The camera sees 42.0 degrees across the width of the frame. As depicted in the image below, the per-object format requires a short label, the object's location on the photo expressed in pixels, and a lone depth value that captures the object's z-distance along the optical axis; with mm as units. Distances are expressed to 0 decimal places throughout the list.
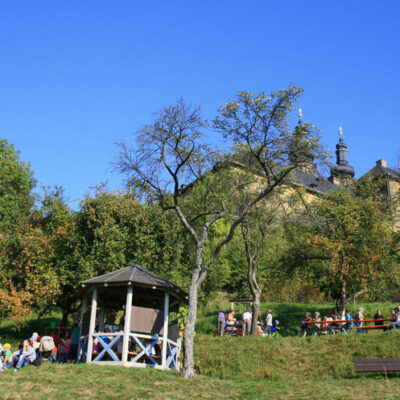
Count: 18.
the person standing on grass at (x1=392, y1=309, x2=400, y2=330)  23116
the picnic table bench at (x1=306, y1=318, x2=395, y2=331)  23219
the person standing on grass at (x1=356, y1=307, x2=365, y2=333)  25473
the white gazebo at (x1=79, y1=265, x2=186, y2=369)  18516
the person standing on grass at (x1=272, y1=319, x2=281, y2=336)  27509
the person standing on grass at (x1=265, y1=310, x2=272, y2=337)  27620
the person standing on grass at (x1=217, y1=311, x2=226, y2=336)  26531
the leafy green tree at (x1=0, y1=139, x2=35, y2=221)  40219
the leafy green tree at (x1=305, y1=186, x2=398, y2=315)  32500
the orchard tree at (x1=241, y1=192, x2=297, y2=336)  30016
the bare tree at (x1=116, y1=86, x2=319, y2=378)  19656
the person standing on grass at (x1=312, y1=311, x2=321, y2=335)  25719
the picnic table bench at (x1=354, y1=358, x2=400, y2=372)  16562
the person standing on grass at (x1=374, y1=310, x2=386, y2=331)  24795
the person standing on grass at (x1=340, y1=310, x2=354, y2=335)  24812
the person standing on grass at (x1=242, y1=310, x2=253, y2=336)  26991
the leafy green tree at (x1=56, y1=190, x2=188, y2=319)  30734
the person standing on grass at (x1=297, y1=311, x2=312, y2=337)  25891
